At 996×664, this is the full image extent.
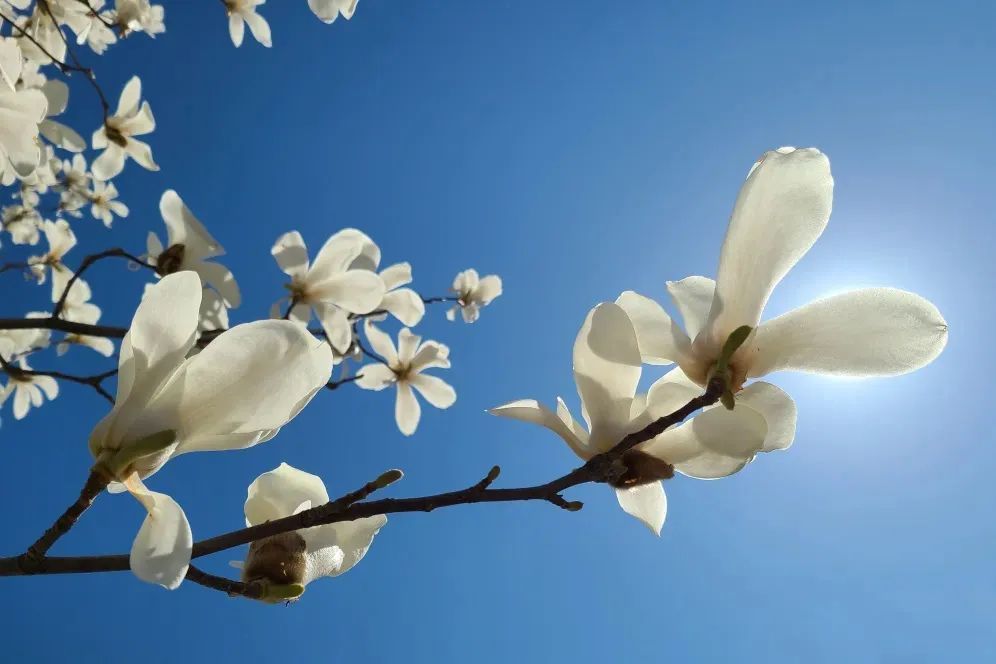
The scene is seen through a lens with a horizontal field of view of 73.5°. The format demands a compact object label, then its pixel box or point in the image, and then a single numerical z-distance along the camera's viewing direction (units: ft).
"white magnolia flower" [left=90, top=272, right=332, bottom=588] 1.60
